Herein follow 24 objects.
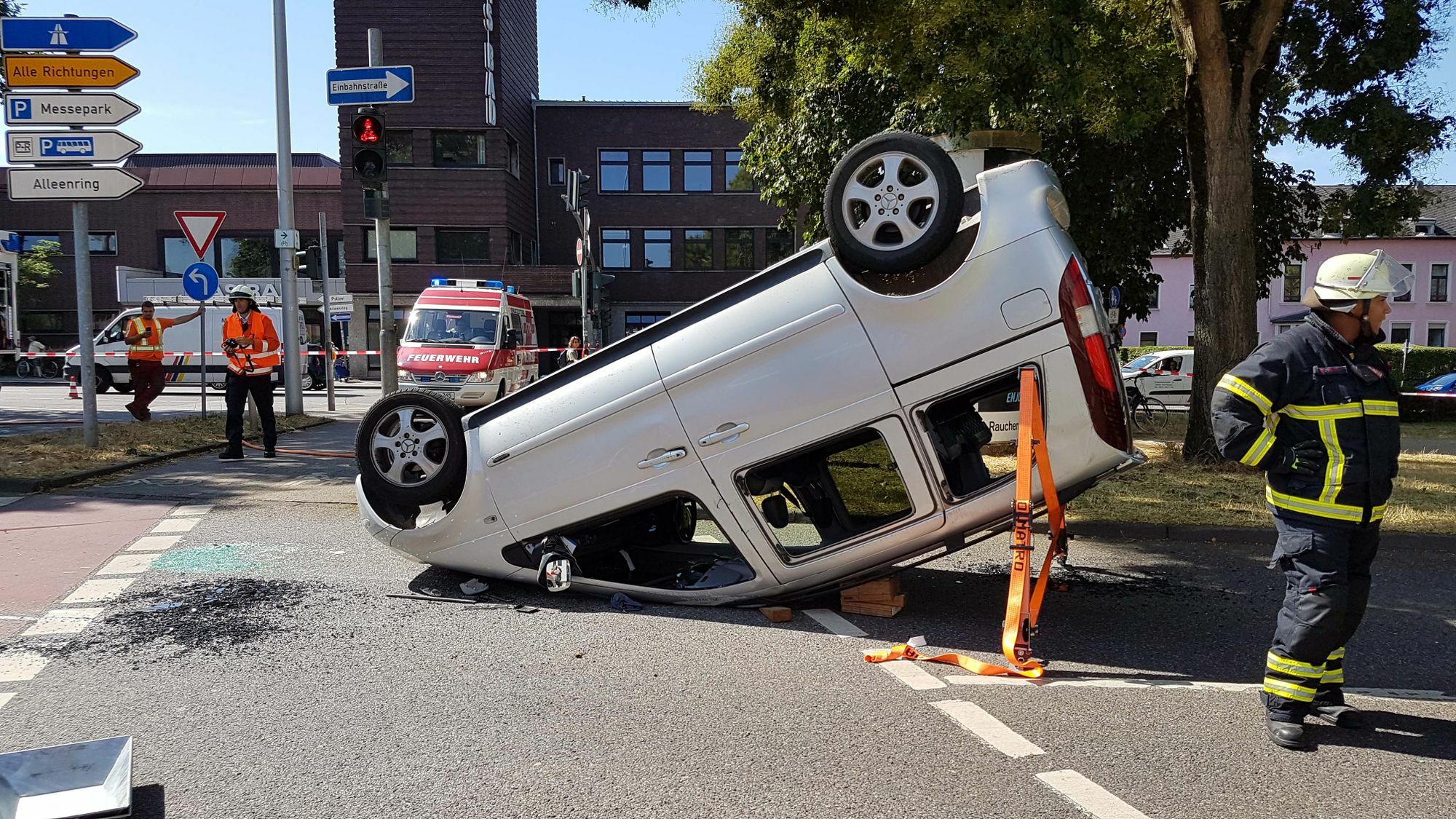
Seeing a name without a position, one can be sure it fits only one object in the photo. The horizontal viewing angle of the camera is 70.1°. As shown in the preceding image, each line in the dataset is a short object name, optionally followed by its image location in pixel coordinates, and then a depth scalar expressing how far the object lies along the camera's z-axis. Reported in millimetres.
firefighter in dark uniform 3732
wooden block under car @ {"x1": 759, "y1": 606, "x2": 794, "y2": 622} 5355
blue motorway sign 11031
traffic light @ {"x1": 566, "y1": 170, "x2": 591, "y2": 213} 22234
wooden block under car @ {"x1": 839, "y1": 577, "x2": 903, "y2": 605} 5492
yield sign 13953
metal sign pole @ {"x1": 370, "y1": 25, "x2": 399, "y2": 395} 10180
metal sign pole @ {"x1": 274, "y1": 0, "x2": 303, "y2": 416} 15914
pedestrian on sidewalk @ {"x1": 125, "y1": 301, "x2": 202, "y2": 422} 15227
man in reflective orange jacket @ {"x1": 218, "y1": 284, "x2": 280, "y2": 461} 10906
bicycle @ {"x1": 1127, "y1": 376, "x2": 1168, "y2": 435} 19297
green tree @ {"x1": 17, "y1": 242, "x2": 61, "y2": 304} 41219
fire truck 18750
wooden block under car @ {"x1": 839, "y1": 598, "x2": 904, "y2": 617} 5512
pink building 51594
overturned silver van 4695
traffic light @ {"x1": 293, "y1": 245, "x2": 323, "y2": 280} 18247
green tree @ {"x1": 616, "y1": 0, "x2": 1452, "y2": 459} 10094
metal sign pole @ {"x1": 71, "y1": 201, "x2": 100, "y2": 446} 11172
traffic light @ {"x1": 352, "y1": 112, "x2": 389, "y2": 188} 10164
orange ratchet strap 4570
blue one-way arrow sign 10344
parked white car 26969
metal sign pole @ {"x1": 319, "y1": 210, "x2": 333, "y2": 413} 17078
